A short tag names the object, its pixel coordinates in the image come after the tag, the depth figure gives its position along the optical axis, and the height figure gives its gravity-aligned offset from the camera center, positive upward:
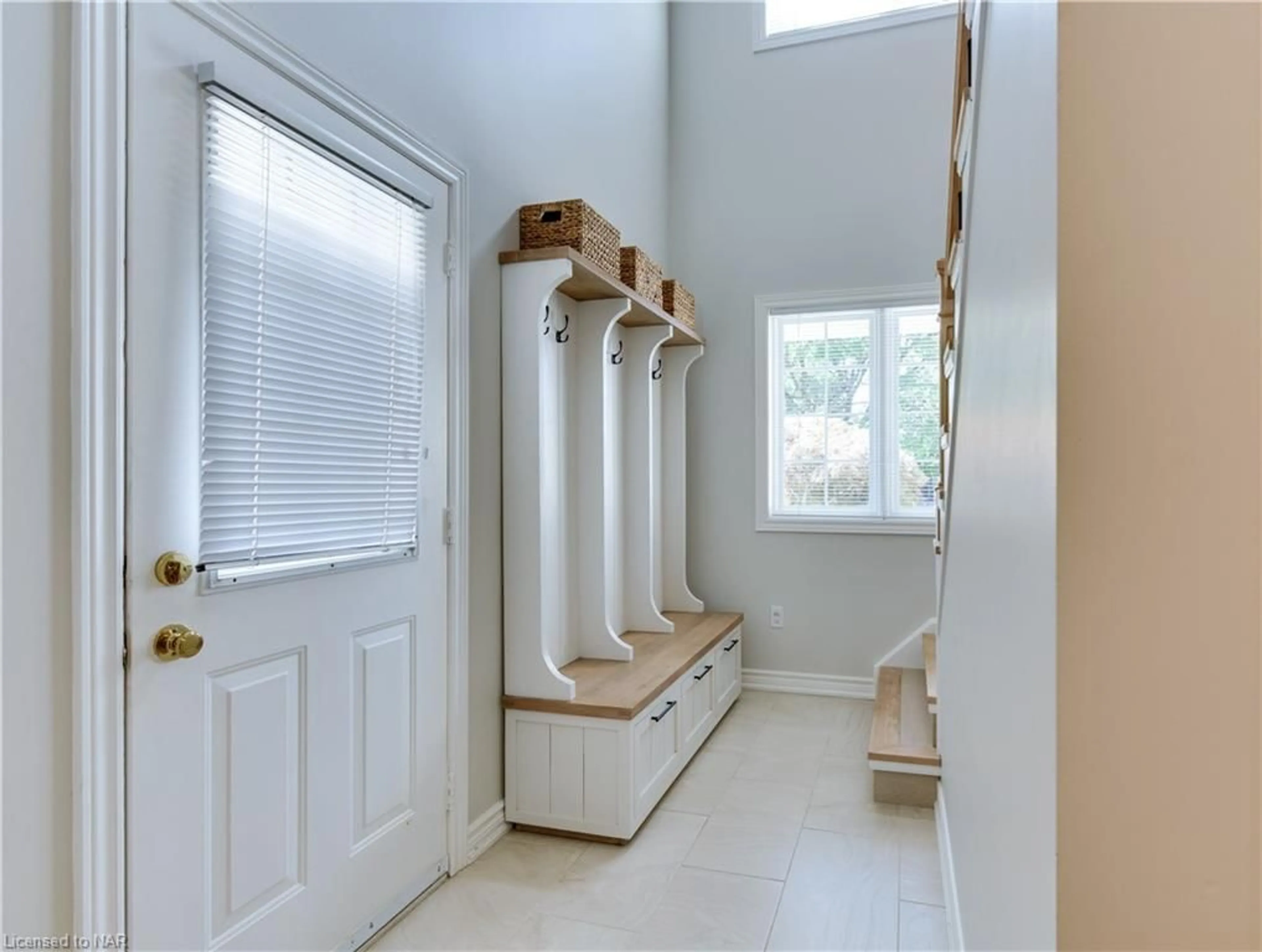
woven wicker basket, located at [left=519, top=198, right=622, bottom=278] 2.57 +0.83
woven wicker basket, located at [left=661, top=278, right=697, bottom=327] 3.77 +0.87
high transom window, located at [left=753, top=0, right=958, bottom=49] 4.00 +2.48
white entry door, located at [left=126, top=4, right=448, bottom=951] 1.38 -0.08
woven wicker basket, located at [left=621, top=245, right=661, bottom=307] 3.14 +0.85
